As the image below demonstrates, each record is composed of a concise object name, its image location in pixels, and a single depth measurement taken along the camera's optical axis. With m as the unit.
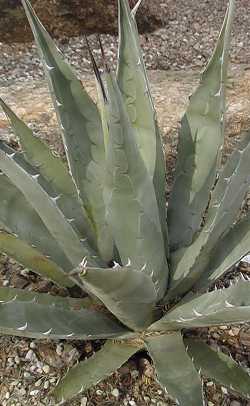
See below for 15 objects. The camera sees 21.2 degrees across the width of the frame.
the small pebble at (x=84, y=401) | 1.70
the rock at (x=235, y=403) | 1.72
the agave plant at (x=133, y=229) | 1.42
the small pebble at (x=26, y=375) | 1.78
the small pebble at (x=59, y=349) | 1.80
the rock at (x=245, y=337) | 1.85
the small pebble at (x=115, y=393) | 1.71
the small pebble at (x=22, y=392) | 1.74
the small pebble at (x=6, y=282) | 2.03
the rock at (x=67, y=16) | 3.97
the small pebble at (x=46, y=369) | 1.78
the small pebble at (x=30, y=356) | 1.82
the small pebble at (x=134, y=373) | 1.75
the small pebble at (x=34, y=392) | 1.74
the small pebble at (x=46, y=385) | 1.74
